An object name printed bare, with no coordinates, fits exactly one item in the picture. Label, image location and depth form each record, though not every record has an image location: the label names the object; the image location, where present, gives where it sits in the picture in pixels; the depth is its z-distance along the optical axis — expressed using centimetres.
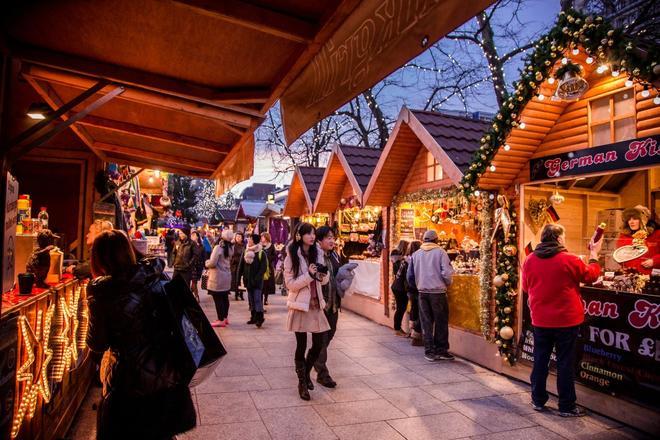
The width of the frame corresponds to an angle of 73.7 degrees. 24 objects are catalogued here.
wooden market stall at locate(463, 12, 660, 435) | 477
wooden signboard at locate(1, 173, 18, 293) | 242
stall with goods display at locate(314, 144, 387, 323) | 1088
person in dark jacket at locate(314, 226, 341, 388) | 564
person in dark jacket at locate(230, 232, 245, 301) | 1227
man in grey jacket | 739
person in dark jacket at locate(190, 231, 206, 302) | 1066
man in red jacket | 496
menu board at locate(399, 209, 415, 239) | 1037
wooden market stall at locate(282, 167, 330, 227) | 1473
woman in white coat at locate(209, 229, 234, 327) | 884
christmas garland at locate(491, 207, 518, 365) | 645
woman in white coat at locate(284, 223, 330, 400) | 521
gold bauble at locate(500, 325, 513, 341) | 634
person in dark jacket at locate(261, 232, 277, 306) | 1130
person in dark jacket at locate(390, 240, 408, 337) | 874
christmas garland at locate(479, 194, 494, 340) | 687
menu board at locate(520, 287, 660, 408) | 468
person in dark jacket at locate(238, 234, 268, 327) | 946
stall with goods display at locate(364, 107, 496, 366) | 743
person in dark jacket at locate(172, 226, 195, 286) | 1049
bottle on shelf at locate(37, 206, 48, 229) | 574
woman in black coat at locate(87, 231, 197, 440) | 256
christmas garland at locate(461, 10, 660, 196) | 448
